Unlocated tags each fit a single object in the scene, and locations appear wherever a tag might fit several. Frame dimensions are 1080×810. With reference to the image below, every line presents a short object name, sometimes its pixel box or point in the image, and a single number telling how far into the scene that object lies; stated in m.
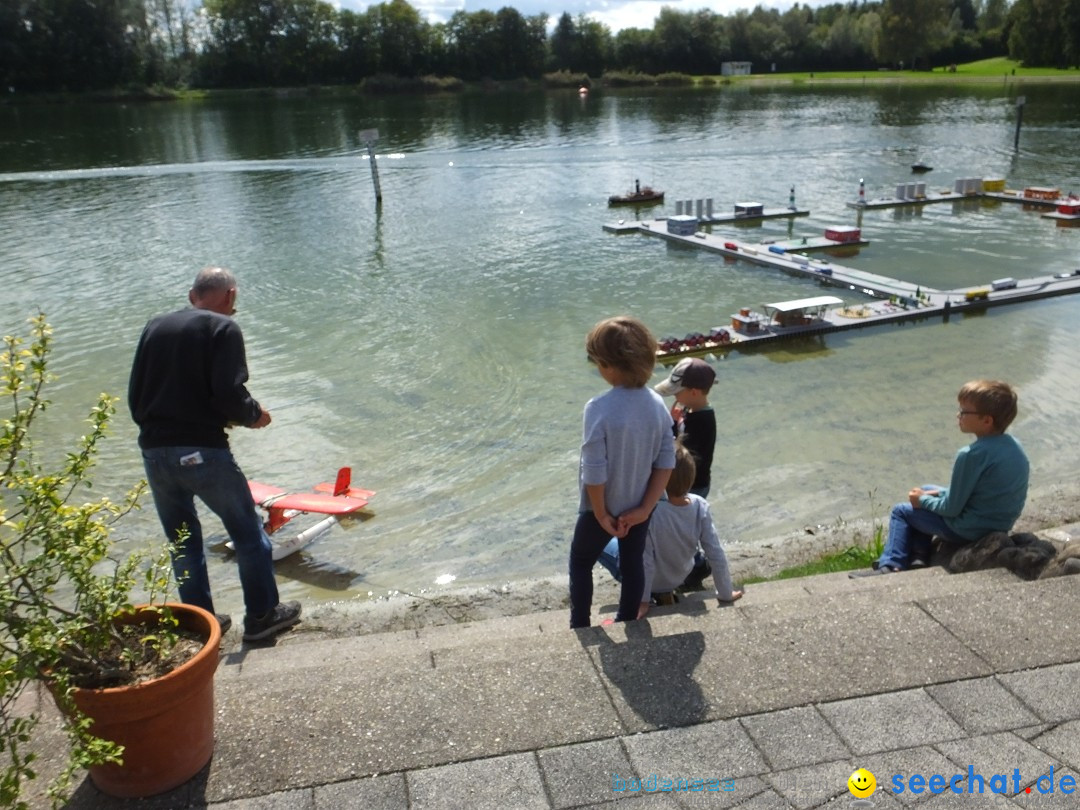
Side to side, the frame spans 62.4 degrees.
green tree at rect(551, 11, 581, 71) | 111.12
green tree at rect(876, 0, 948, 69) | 96.75
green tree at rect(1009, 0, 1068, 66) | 87.00
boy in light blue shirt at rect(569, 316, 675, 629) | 3.82
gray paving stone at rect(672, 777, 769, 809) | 2.86
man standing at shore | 4.33
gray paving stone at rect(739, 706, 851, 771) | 3.04
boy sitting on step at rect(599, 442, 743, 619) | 4.66
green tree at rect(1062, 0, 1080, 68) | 83.88
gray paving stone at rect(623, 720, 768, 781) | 3.00
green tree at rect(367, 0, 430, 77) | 106.52
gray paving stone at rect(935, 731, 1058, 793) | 2.94
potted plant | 2.78
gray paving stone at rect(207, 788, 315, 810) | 2.89
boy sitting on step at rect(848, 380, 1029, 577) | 4.77
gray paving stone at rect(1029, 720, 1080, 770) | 2.99
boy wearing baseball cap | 5.16
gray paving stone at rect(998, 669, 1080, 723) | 3.24
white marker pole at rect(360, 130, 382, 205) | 28.77
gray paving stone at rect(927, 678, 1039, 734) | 3.19
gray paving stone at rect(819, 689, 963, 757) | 3.12
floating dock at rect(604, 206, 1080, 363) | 14.09
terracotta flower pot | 2.89
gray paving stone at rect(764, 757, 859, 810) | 2.86
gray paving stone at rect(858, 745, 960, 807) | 2.88
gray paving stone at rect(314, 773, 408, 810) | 2.88
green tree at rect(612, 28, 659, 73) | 111.19
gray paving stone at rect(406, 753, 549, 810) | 2.88
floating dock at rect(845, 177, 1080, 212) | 26.85
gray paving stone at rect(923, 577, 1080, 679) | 3.59
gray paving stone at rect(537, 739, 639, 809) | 2.90
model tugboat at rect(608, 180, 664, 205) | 29.80
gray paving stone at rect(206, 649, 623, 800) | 3.07
